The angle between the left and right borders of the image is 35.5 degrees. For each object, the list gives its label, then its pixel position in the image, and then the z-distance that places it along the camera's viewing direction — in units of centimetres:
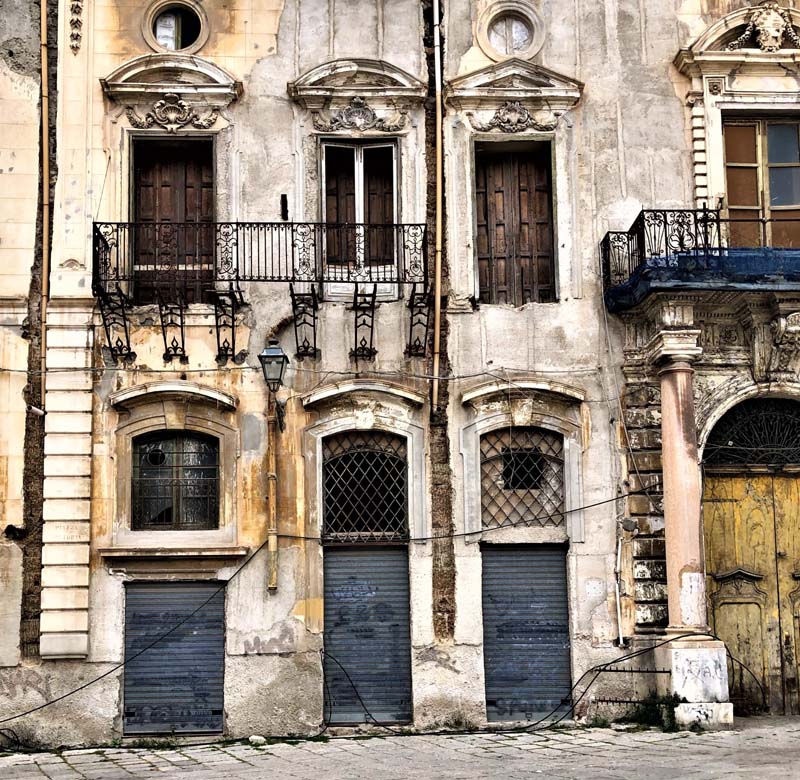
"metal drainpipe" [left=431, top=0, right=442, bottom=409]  1562
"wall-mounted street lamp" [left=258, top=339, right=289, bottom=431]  1448
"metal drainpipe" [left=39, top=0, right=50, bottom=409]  1548
